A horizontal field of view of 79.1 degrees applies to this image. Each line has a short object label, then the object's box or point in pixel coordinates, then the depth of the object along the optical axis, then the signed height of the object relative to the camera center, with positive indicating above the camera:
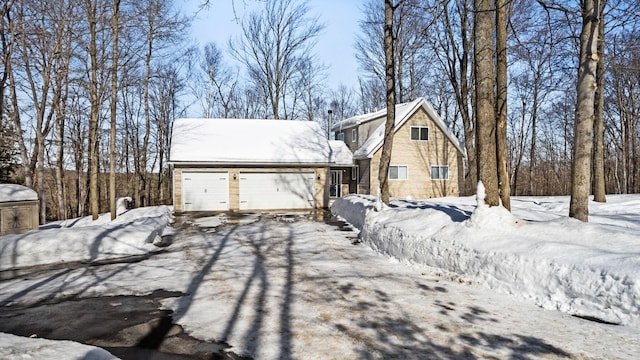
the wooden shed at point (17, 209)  11.04 -0.74
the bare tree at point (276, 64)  33.44 +10.30
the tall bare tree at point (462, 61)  21.12 +6.97
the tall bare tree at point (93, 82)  14.65 +3.87
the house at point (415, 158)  23.77 +1.40
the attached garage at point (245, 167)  18.78 +0.74
